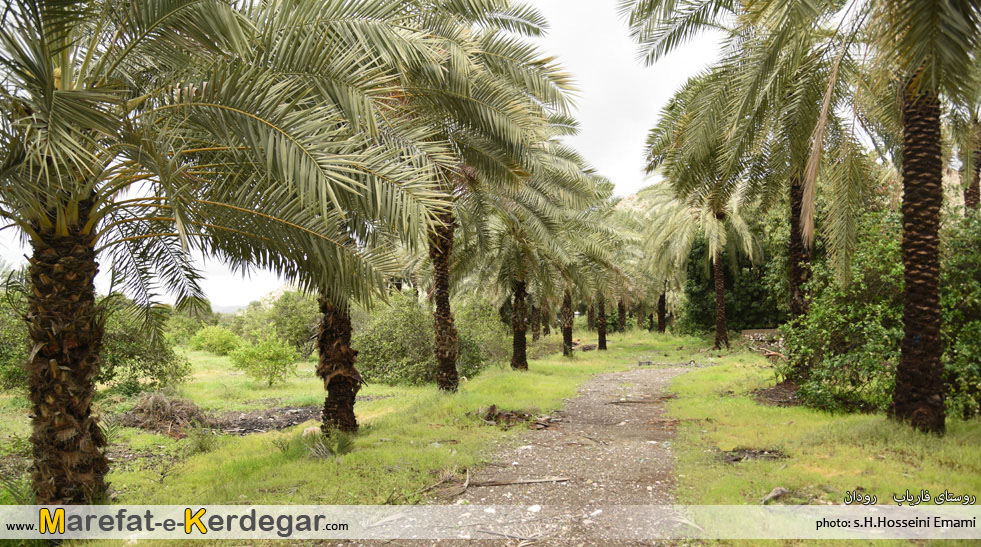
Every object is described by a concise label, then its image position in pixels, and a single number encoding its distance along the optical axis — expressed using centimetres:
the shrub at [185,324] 3482
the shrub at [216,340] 3128
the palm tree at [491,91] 758
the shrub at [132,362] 1327
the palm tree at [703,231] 2111
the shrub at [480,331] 1772
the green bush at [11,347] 1206
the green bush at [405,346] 1730
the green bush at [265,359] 1716
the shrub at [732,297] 2608
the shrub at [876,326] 707
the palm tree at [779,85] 739
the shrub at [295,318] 2628
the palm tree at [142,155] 379
